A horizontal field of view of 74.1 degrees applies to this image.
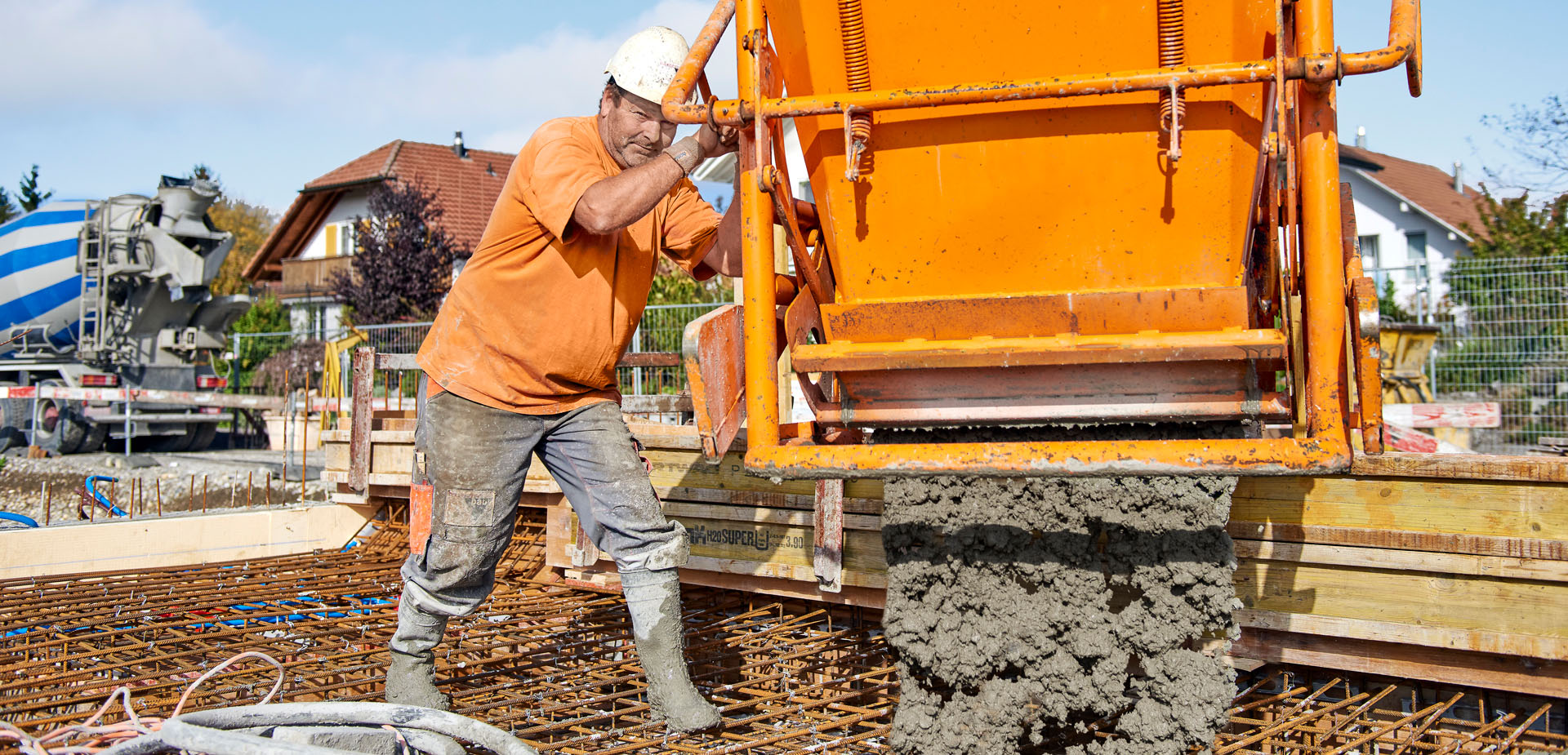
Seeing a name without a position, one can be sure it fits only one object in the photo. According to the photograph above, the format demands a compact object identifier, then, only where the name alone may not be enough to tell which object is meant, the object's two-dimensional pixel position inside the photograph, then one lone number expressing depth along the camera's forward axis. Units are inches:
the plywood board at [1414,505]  109.4
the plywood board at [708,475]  157.2
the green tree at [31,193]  1358.3
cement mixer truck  522.6
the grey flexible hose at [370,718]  94.0
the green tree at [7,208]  1327.5
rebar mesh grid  111.4
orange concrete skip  86.2
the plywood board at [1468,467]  109.1
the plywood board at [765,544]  146.6
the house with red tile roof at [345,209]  1100.5
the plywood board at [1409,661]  111.0
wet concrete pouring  105.3
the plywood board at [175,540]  181.5
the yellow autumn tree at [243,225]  1507.1
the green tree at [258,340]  780.6
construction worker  114.0
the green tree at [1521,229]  532.8
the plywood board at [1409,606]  109.0
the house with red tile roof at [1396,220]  952.9
